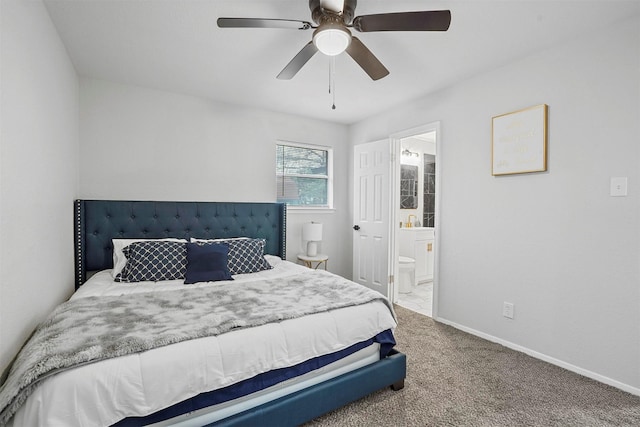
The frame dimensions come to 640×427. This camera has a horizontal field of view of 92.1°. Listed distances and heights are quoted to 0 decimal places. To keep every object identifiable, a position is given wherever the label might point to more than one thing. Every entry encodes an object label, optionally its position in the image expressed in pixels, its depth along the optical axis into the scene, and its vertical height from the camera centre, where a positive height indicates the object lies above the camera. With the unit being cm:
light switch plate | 207 +15
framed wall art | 248 +57
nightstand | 387 -64
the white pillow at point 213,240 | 317 -35
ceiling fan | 161 +101
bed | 120 -70
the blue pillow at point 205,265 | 259 -49
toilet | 445 -95
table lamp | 399 -35
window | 420 +46
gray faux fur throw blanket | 120 -60
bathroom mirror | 522 +36
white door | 393 -10
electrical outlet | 270 -89
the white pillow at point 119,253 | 268 -41
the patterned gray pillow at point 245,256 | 294 -47
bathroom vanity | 482 -61
